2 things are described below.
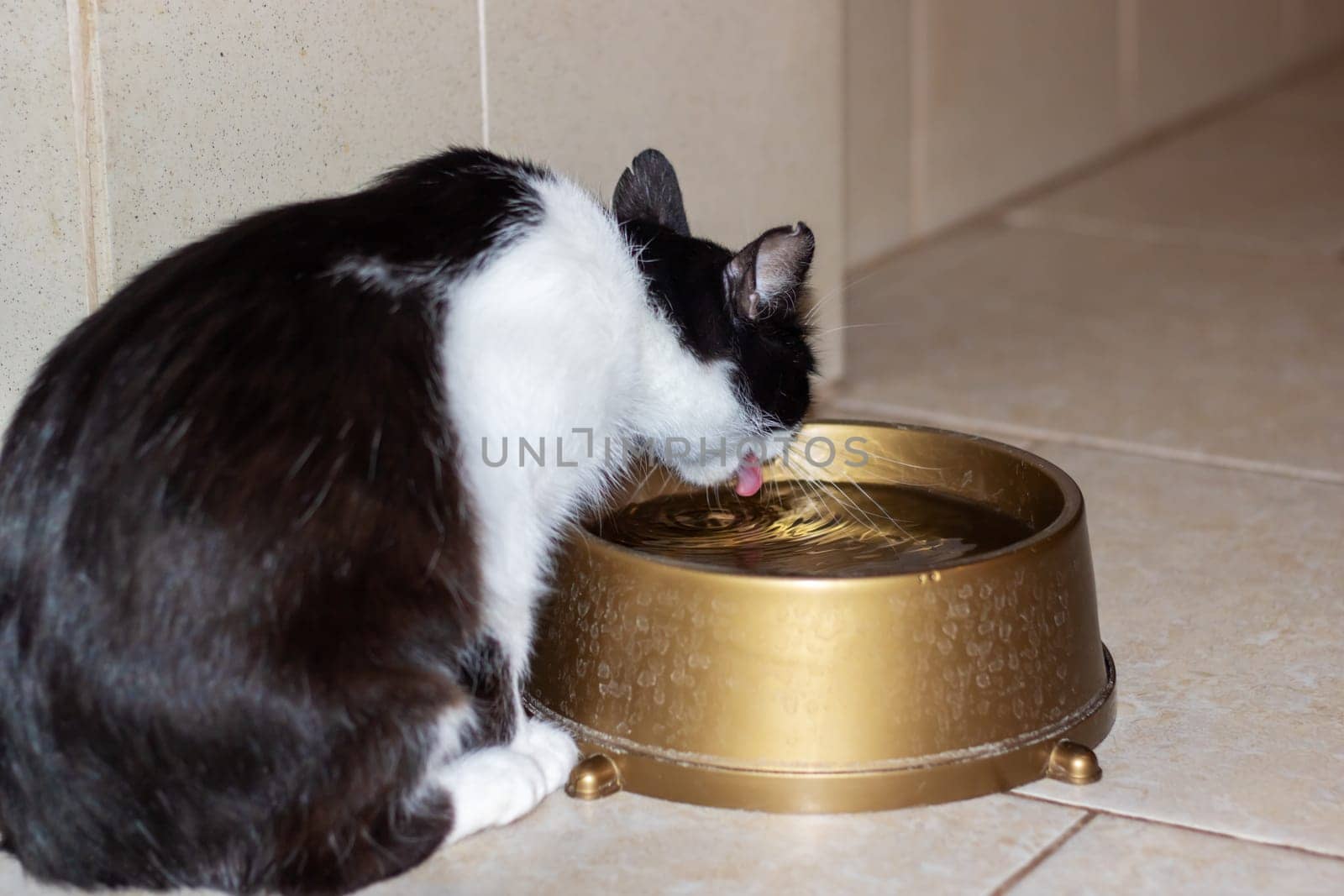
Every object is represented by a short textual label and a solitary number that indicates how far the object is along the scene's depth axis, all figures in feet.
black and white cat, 4.41
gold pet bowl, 4.64
